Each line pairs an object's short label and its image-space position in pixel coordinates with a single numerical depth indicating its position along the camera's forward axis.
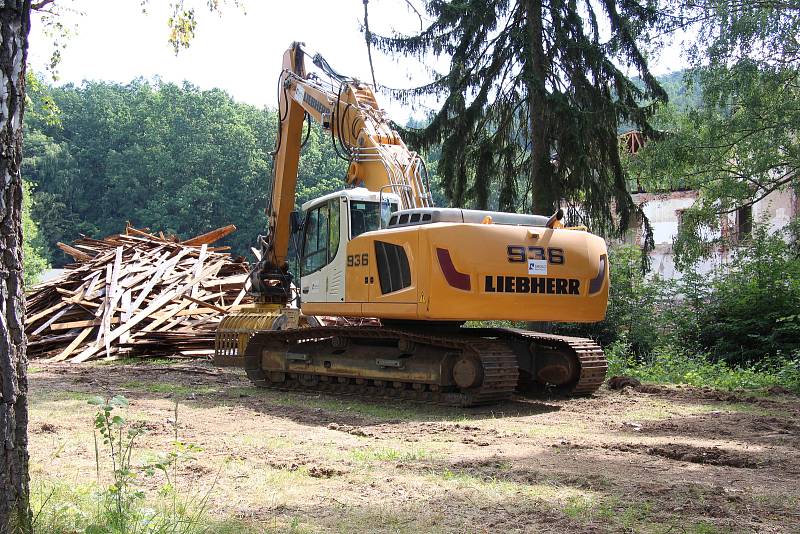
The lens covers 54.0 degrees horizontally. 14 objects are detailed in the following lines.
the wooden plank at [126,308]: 17.19
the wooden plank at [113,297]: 16.87
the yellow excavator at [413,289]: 9.01
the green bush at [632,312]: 17.06
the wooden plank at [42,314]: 17.55
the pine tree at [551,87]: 15.57
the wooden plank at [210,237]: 22.91
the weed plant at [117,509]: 3.80
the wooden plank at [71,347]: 15.95
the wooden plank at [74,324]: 17.17
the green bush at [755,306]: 14.91
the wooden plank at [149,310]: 16.11
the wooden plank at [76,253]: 20.98
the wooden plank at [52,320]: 17.25
